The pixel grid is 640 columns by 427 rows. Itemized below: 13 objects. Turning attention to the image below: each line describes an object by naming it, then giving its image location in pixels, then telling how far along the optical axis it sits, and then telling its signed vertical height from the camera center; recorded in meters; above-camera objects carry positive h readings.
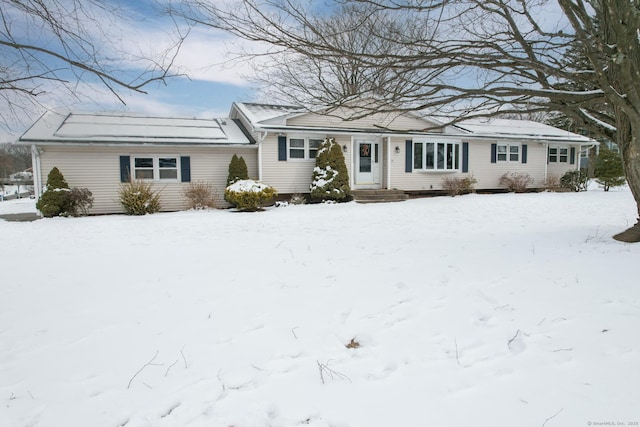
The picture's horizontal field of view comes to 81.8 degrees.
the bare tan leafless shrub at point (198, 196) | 13.60 -0.27
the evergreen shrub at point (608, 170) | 18.25 +0.65
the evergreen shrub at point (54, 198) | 11.64 -0.22
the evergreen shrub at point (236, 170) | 14.12 +0.69
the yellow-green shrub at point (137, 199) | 12.38 -0.32
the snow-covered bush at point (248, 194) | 12.78 -0.22
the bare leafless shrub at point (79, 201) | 12.05 -0.35
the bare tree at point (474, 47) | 4.45 +1.84
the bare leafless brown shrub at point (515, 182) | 18.11 +0.11
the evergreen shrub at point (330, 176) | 14.55 +0.43
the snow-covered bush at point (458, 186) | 16.94 -0.05
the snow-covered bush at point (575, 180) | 18.55 +0.15
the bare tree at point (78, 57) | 3.52 +1.33
